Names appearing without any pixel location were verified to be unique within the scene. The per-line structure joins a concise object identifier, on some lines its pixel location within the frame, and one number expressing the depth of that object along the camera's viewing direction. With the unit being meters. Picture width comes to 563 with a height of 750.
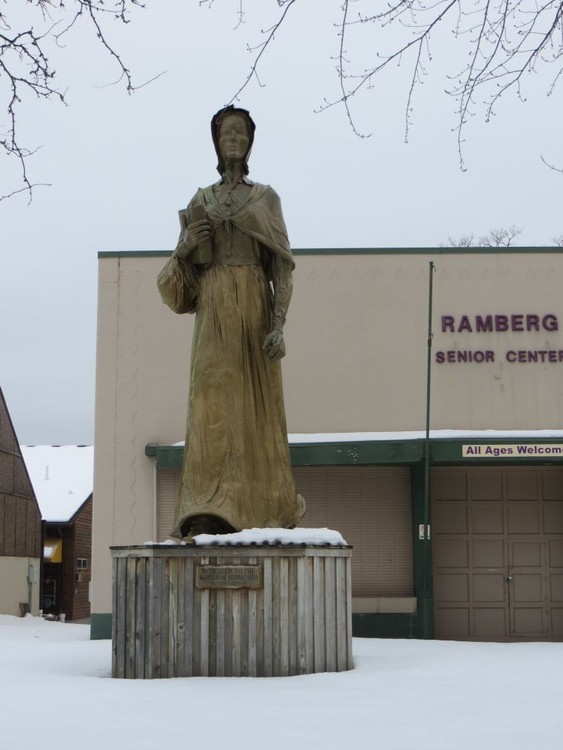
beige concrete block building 18.38
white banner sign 17.05
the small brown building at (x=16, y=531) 32.91
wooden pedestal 7.22
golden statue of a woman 7.89
